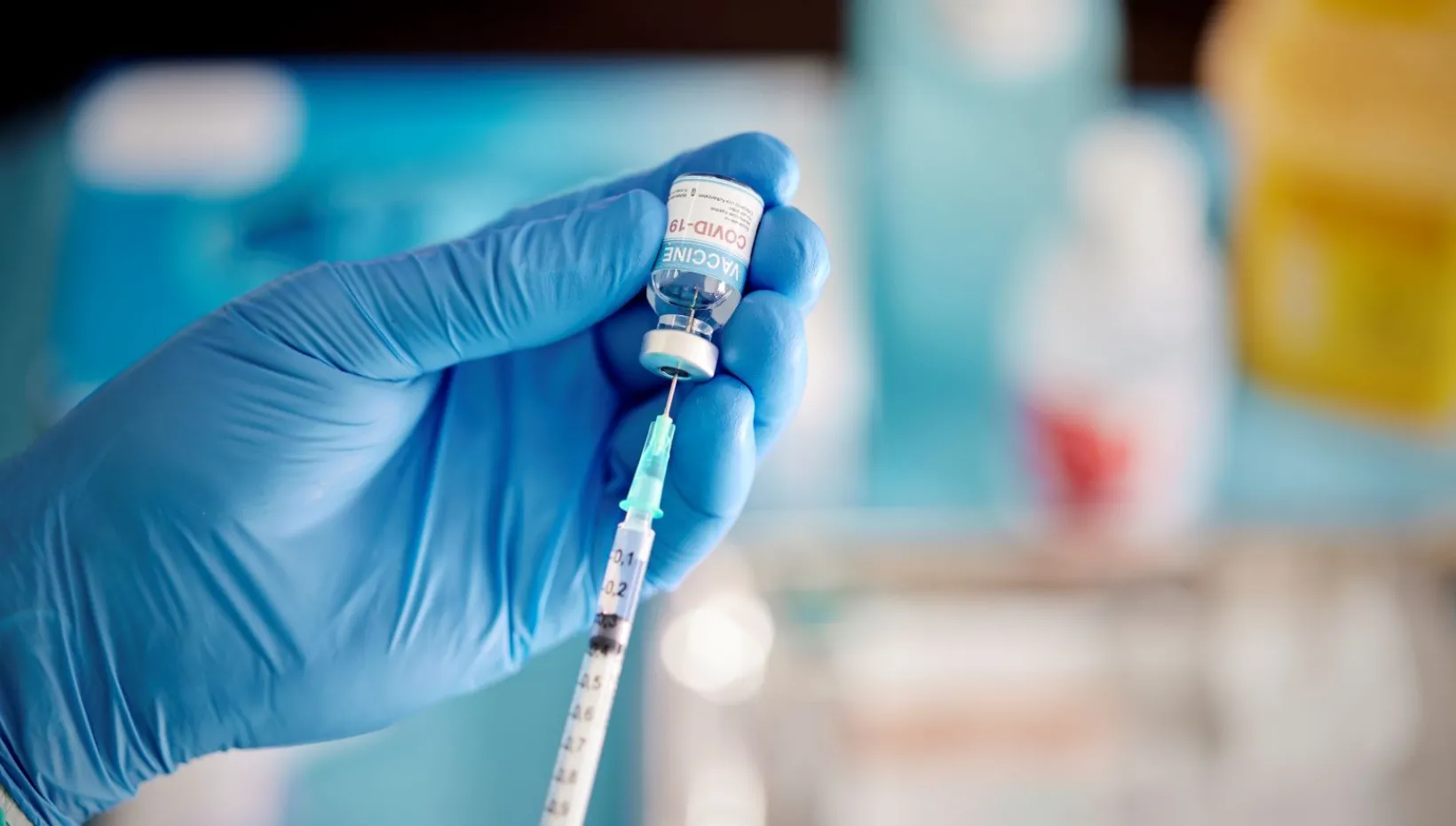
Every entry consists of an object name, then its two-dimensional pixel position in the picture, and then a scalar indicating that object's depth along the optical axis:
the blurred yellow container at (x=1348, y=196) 0.82
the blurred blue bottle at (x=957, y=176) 0.95
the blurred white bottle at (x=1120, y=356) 0.83
